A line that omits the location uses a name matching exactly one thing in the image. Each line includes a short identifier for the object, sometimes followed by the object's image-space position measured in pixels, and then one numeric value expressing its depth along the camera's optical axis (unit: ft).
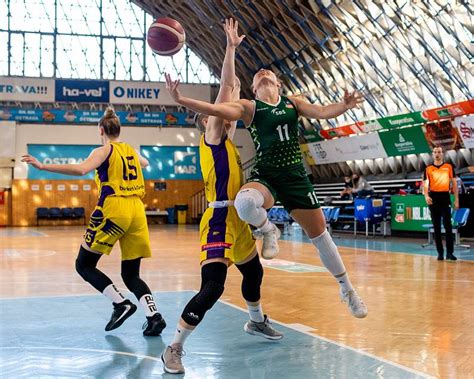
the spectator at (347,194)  66.04
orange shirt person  33.96
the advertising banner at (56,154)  99.35
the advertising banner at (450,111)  61.00
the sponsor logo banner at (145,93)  103.02
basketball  19.06
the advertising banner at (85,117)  98.68
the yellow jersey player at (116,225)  15.92
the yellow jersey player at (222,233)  12.46
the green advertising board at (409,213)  51.90
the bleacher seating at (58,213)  98.22
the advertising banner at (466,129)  62.48
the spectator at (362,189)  59.26
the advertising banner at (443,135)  65.33
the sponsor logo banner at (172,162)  103.76
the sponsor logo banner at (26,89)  99.71
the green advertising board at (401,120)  68.90
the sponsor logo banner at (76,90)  100.94
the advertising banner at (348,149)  78.54
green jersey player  14.02
